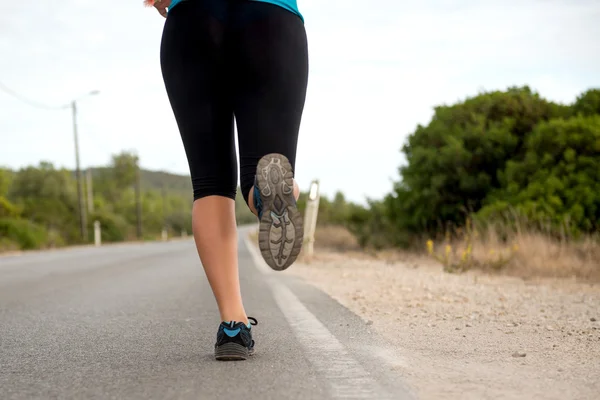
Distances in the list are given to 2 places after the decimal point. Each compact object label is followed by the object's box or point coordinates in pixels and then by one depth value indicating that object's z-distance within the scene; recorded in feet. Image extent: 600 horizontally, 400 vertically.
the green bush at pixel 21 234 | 93.91
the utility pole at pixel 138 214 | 180.90
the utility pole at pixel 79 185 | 119.03
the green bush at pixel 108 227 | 143.84
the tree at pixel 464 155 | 54.39
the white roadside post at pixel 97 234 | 111.75
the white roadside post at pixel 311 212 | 39.58
